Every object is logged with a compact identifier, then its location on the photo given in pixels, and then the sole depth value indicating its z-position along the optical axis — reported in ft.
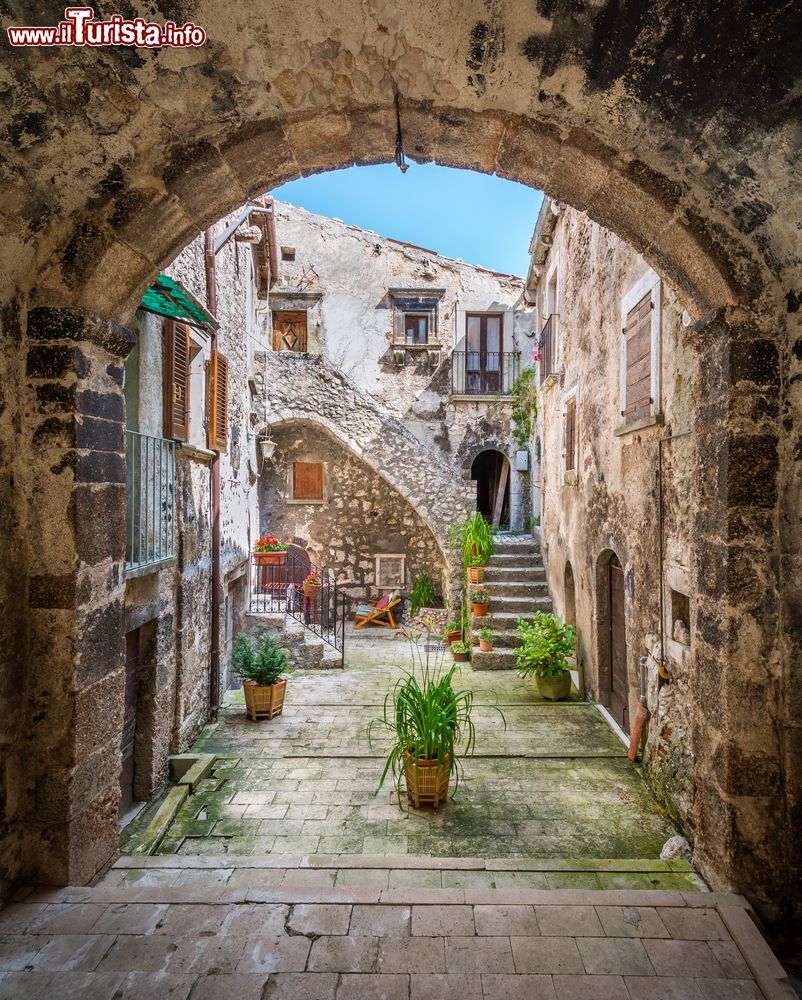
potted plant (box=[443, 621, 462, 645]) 31.62
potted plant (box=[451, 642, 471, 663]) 28.58
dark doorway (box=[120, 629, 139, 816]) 15.20
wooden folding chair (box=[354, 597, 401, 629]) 37.93
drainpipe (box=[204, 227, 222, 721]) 20.97
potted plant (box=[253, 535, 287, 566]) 34.71
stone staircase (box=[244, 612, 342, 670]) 28.12
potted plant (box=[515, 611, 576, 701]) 22.44
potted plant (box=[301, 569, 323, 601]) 36.61
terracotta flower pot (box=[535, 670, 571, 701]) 22.45
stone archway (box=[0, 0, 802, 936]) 6.84
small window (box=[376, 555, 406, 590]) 41.14
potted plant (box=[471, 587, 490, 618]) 29.07
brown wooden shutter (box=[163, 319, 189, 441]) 16.70
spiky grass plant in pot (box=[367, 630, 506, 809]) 14.20
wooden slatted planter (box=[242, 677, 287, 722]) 20.88
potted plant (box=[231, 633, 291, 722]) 20.93
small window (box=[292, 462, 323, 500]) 41.16
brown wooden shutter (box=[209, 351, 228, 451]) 21.16
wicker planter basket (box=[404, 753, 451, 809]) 14.17
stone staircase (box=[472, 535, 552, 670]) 27.25
